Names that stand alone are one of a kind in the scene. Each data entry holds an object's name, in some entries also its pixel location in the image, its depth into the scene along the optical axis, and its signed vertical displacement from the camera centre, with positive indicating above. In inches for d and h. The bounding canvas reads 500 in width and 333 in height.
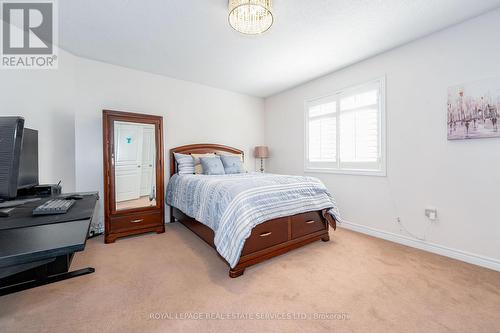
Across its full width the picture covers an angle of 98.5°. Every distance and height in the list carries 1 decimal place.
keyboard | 45.6 -8.7
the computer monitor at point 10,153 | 41.6 +3.2
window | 115.1 +20.8
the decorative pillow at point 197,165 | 139.7 +1.5
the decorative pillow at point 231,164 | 143.1 +2.0
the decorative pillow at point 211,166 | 134.3 +0.8
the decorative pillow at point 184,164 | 136.8 +2.2
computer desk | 25.6 -10.0
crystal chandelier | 68.3 +51.5
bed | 77.4 -19.6
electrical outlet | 95.2 -21.7
